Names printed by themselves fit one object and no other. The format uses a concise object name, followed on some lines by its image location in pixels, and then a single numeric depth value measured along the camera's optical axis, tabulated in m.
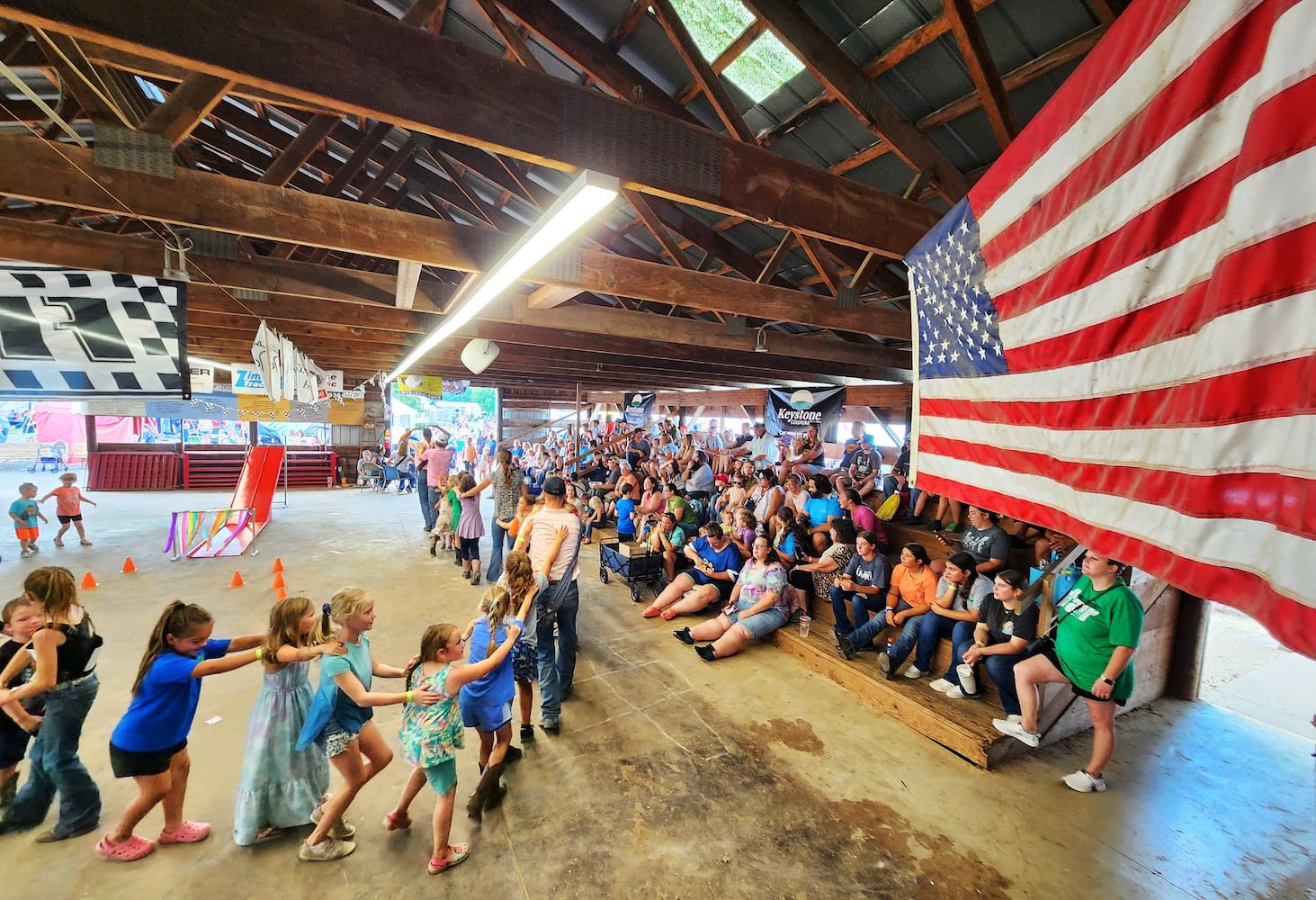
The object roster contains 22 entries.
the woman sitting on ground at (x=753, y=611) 5.49
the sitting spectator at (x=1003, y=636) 4.08
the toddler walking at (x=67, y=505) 8.84
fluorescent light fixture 2.44
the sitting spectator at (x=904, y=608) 4.77
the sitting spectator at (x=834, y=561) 5.73
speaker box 7.67
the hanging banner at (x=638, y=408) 19.38
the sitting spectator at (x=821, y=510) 6.32
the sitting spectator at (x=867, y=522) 6.07
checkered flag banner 3.15
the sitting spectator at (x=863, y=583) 5.30
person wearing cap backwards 4.13
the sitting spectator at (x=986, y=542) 4.77
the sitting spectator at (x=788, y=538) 6.27
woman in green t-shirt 3.47
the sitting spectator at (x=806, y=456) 9.92
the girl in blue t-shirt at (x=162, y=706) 2.59
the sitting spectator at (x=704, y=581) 6.38
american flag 1.03
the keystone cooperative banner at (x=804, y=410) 12.09
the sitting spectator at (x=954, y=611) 4.53
